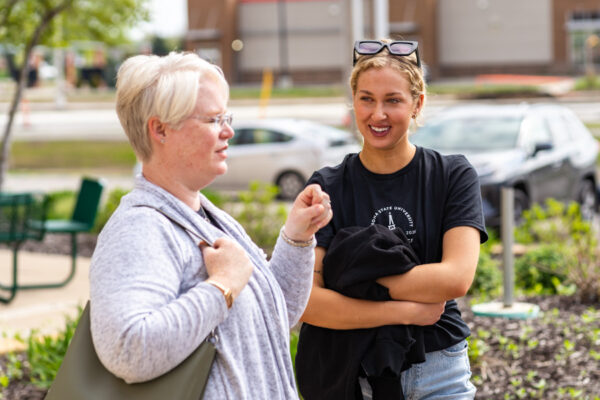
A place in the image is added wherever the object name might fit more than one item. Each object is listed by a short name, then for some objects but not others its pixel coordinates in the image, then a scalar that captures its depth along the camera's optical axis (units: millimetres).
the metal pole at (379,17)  13453
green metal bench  8055
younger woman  2701
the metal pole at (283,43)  64625
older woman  1953
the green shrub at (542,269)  7336
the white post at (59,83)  42750
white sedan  16484
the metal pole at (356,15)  12789
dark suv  11125
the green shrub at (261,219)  8898
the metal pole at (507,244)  6094
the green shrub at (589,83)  44544
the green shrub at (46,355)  5168
